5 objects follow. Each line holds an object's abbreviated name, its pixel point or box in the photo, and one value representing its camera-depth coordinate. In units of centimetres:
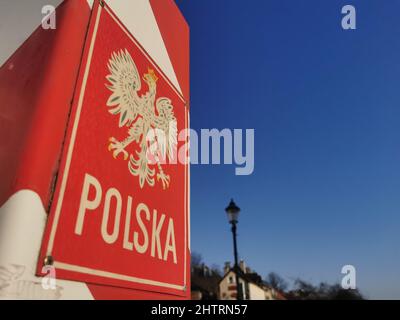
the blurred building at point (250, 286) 3079
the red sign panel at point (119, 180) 86
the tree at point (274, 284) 4325
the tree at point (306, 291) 3763
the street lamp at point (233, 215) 881
